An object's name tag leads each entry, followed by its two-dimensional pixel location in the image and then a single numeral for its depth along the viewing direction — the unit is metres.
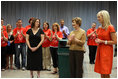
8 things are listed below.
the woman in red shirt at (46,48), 4.79
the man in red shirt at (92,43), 5.79
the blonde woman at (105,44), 2.73
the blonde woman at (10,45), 4.94
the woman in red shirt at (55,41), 4.45
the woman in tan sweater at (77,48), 3.32
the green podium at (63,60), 3.94
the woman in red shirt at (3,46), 4.61
